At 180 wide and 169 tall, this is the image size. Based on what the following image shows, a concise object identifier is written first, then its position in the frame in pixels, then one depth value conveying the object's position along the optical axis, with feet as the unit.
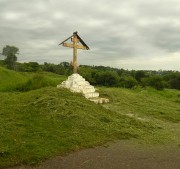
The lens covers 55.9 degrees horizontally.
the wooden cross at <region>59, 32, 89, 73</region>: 27.30
